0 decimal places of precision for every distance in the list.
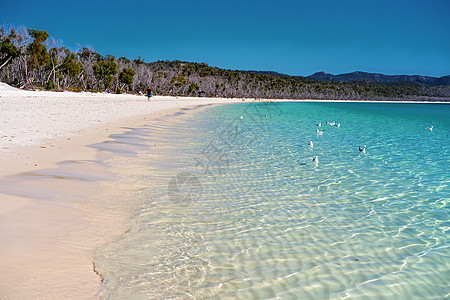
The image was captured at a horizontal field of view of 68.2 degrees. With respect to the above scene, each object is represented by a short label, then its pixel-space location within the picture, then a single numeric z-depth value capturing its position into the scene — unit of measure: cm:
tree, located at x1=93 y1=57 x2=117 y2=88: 5625
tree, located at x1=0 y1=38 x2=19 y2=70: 4066
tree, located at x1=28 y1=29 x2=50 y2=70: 4225
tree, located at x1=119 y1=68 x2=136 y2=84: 6072
